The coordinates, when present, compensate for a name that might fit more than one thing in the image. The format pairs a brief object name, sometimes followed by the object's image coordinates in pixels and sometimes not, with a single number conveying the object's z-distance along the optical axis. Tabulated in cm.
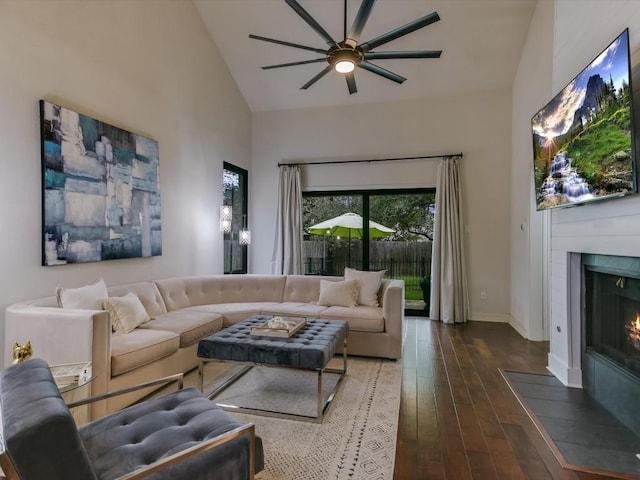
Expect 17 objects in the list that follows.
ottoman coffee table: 246
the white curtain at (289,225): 602
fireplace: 231
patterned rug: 191
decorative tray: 278
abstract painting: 288
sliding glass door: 578
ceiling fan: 277
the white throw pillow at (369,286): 415
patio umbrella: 594
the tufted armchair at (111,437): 93
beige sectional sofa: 234
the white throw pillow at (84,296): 269
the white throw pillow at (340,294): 409
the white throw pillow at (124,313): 291
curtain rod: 548
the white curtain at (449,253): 531
